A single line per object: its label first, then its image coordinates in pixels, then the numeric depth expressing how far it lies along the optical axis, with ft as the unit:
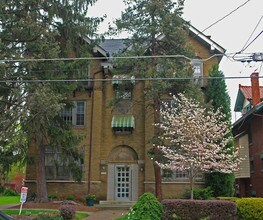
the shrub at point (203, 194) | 80.59
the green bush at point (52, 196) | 90.59
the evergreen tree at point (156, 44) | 77.82
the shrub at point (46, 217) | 48.96
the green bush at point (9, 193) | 142.10
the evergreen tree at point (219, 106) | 85.20
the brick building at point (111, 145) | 91.86
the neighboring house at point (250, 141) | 92.73
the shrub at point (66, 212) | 54.19
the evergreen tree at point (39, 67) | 60.90
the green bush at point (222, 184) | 84.99
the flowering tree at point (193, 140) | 65.51
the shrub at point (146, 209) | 46.42
